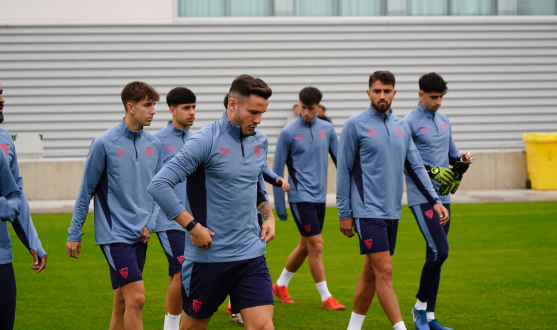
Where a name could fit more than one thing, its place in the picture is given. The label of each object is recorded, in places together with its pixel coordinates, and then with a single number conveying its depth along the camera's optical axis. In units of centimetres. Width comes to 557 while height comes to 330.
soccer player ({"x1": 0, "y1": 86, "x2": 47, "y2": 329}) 862
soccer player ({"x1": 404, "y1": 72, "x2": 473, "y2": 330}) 1327
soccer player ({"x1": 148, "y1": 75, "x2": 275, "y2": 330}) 880
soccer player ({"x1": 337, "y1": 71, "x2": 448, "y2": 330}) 1201
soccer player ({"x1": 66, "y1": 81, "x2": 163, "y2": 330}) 1065
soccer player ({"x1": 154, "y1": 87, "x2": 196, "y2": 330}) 1259
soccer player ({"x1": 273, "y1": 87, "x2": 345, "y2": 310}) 1611
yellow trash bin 3922
